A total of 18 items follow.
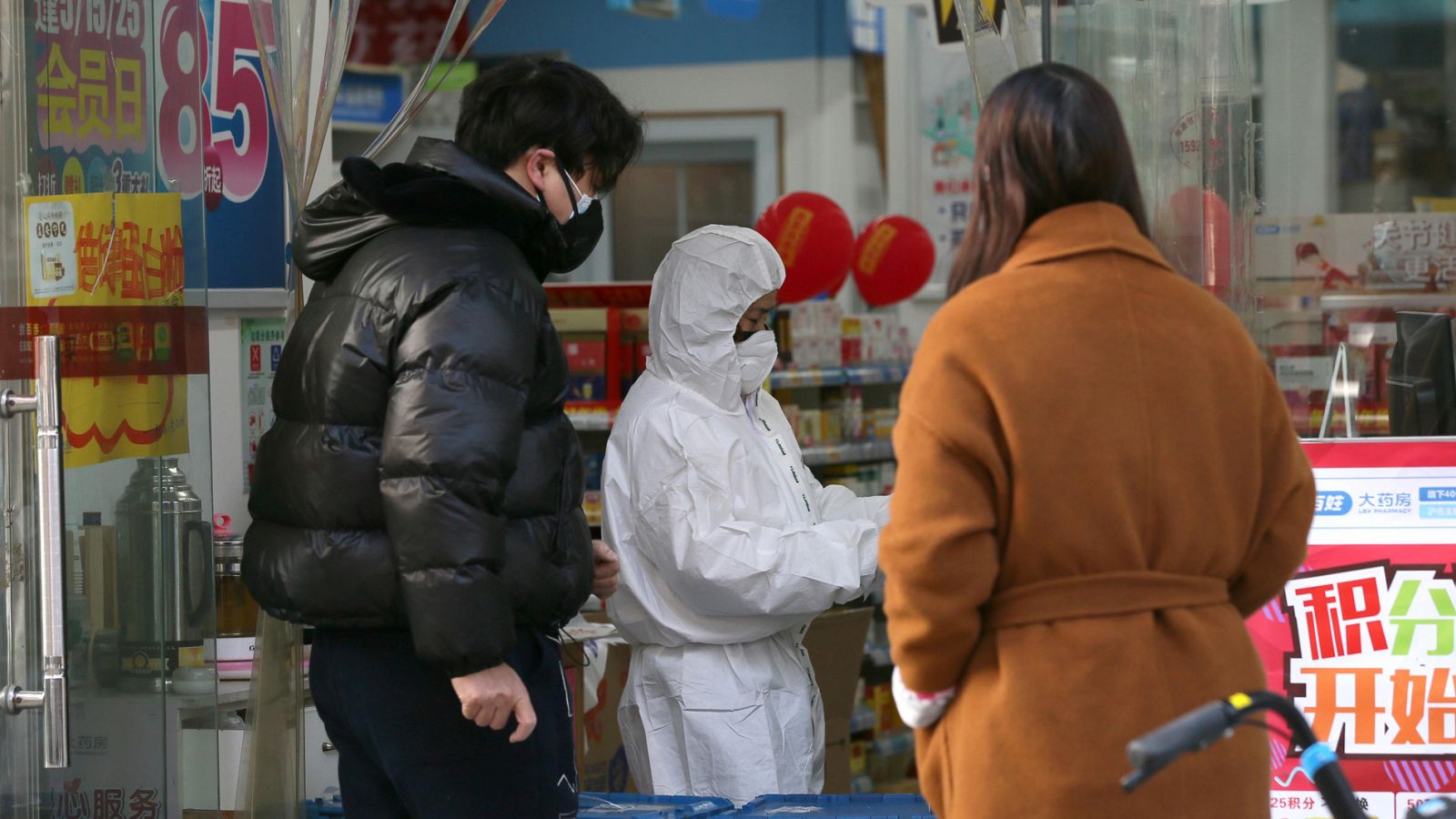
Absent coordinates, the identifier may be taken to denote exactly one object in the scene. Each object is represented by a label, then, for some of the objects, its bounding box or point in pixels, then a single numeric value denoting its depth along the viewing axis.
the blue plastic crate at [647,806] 6.35
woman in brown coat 3.69
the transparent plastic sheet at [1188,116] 6.37
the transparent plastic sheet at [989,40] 6.50
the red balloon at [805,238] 11.99
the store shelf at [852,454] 11.90
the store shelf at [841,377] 11.54
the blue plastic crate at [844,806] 6.30
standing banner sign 5.57
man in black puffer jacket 4.39
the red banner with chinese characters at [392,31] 18.77
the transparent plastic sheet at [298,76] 6.55
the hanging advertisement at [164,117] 5.32
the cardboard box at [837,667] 9.11
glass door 5.05
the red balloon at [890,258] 14.35
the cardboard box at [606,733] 8.65
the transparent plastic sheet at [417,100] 7.00
